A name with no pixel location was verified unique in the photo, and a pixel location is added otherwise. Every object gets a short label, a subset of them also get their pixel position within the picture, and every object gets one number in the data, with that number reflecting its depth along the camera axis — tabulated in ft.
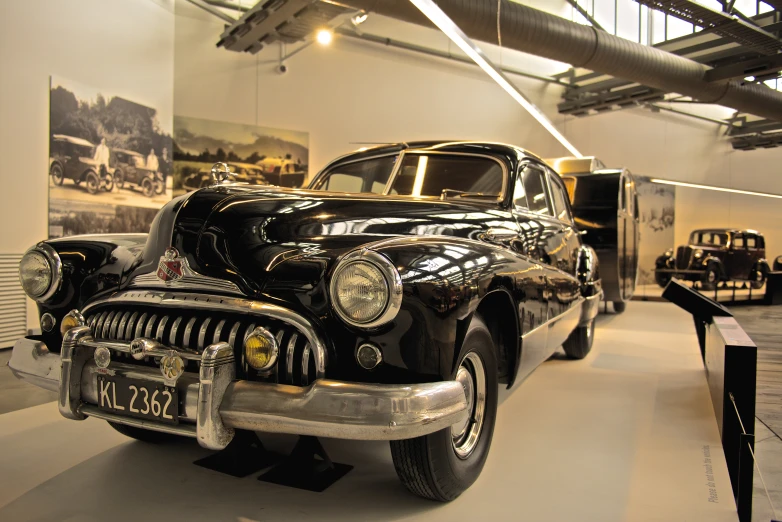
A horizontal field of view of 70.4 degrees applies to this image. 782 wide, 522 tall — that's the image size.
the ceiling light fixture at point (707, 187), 40.02
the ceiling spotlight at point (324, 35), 22.50
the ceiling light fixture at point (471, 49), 12.47
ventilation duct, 20.80
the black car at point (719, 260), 36.22
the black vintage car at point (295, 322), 5.51
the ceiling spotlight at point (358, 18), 21.71
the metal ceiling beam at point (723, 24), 22.22
